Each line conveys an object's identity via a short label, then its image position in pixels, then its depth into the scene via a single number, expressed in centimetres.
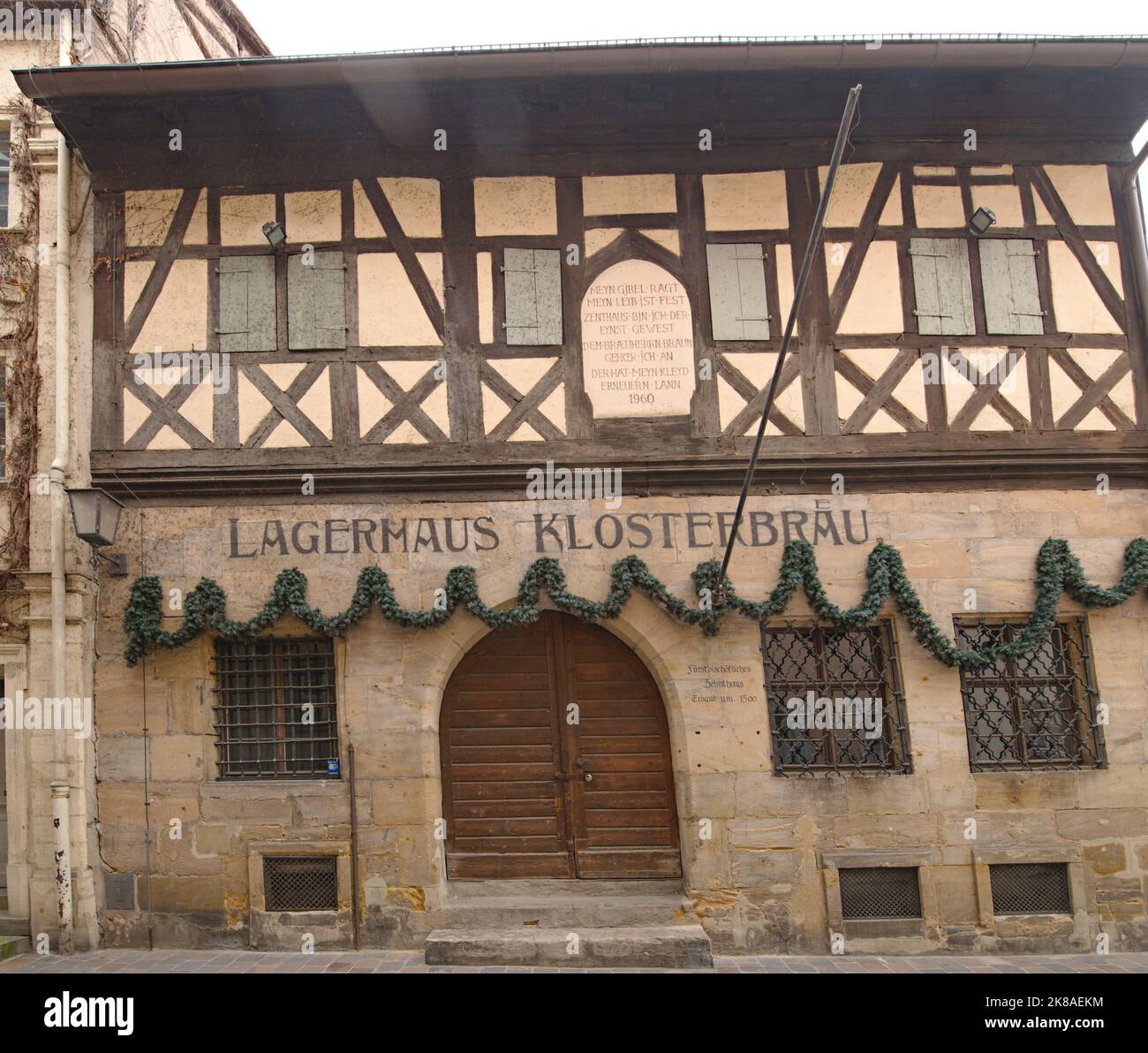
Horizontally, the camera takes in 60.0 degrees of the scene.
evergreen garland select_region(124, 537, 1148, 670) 760
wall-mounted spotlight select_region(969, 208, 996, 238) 812
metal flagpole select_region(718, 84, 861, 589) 539
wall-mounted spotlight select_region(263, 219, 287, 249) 809
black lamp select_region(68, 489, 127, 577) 726
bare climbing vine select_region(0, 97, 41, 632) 782
